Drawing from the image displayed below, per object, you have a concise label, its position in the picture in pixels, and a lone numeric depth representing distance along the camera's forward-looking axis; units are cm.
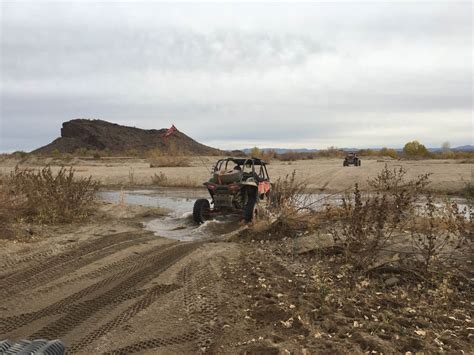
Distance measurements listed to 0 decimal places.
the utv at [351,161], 3848
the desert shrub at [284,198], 985
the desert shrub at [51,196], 1123
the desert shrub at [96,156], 6205
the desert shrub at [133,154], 7031
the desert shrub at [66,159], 5449
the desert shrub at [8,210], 894
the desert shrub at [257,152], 5085
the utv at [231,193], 1188
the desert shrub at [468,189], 1817
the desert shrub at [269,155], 5120
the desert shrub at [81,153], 7106
